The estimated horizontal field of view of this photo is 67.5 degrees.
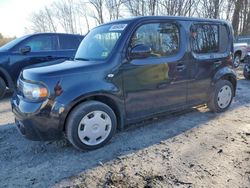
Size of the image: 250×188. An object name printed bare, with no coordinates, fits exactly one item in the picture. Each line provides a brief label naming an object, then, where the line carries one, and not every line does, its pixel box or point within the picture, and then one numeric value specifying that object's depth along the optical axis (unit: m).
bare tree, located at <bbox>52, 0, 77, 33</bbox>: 31.34
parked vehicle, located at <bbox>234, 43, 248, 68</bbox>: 10.36
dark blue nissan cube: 2.44
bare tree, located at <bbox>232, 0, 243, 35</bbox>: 18.03
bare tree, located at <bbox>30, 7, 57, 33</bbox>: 33.22
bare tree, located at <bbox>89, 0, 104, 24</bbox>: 27.05
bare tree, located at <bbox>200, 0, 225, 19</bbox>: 18.77
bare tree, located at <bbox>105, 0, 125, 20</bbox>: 23.53
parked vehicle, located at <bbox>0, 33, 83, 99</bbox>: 5.07
